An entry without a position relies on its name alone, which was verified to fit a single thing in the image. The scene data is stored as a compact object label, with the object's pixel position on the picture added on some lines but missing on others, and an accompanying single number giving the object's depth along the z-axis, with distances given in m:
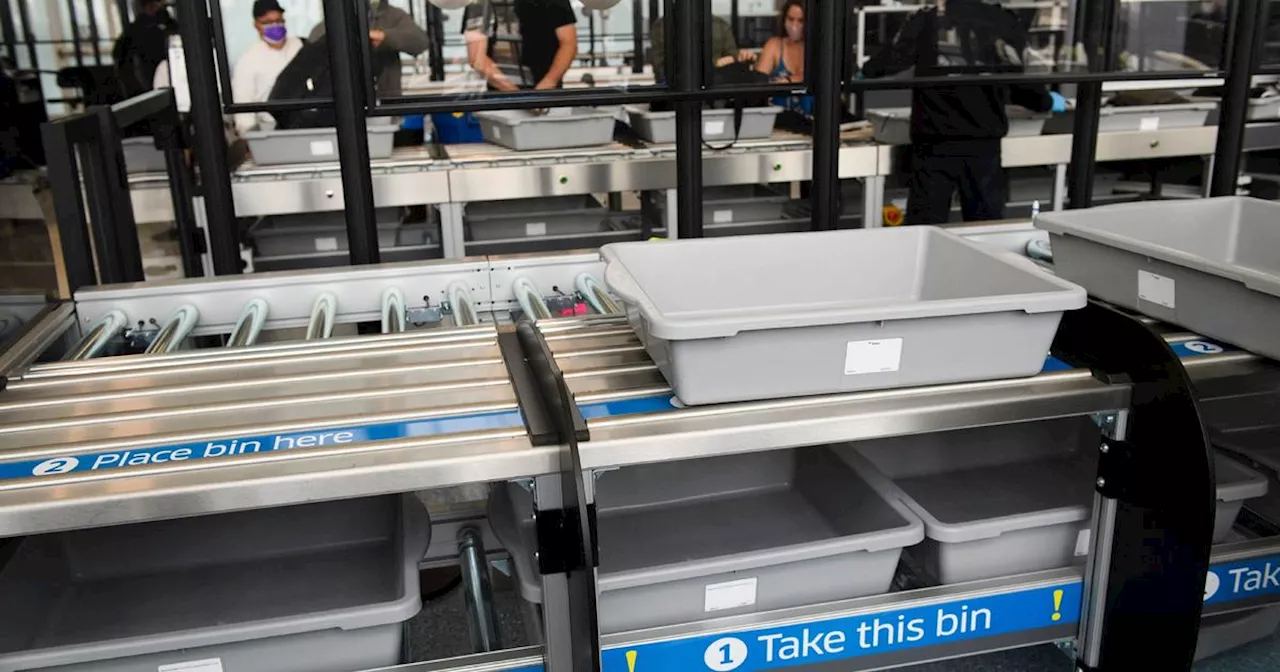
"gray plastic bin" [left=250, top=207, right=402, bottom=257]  3.51
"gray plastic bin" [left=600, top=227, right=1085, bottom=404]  1.15
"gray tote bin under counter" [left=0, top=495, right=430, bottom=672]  1.19
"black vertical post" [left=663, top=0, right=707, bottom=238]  2.04
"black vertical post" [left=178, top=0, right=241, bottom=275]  1.84
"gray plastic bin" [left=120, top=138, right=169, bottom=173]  3.36
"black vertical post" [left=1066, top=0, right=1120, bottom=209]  2.33
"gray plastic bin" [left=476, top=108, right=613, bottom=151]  3.41
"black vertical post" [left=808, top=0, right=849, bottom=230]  2.00
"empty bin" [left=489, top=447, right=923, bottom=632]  1.32
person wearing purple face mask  1.91
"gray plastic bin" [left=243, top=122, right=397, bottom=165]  3.29
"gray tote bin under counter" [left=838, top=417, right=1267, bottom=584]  1.43
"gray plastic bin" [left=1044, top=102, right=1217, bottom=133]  3.86
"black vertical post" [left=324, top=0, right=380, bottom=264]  1.81
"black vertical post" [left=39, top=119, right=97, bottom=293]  1.52
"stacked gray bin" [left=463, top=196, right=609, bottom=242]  3.65
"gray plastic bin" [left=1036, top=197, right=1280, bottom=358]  1.36
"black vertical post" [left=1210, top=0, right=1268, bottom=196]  2.21
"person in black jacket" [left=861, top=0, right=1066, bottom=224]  3.31
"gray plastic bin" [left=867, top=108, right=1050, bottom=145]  3.60
